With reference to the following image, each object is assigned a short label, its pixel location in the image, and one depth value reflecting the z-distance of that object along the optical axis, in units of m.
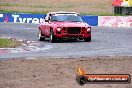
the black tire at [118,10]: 59.39
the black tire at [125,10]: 57.94
